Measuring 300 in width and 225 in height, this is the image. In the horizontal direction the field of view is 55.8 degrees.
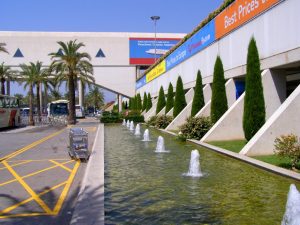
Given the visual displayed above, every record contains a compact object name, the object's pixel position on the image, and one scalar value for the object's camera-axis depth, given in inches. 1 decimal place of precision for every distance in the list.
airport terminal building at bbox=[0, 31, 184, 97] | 1902.5
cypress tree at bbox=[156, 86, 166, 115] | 1142.0
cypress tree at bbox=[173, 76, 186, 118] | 865.7
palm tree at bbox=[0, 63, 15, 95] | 1435.5
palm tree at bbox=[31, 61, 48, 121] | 1447.8
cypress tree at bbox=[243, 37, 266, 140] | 439.4
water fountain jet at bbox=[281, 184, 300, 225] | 145.1
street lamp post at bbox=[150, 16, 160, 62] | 1693.0
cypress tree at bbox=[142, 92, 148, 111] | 1507.6
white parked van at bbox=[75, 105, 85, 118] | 2019.2
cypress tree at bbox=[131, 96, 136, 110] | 1754.3
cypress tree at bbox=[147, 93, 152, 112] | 1418.2
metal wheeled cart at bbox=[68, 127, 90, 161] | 404.1
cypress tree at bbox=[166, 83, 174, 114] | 1004.7
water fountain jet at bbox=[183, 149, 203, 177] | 299.3
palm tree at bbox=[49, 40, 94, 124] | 1222.5
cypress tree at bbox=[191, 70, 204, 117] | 711.2
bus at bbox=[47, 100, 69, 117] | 1759.4
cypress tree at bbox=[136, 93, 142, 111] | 1641.5
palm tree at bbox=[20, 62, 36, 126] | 1370.2
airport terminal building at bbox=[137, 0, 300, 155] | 367.9
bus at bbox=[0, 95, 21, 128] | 1057.3
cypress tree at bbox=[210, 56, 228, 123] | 581.3
